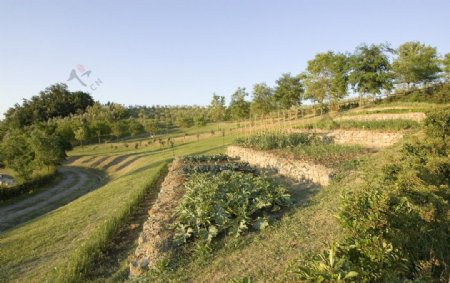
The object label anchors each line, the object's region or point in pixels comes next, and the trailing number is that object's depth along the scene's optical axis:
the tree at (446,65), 36.83
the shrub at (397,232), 3.81
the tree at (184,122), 49.06
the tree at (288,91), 37.19
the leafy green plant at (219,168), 13.92
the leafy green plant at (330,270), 3.34
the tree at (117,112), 66.47
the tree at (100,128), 51.06
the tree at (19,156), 27.70
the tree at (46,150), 31.06
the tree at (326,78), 34.94
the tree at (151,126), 47.12
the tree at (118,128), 48.83
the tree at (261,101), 31.12
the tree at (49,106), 74.56
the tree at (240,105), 34.69
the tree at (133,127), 50.12
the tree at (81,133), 45.77
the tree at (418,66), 39.09
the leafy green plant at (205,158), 18.05
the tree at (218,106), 43.72
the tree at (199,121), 45.78
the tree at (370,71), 34.03
